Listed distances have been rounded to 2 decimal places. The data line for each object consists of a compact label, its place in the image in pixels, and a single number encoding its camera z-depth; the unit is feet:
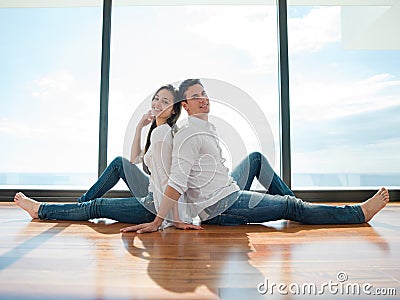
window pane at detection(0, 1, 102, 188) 9.98
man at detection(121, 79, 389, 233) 5.33
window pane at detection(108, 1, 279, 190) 9.91
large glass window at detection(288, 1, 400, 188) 10.35
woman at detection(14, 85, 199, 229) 5.58
